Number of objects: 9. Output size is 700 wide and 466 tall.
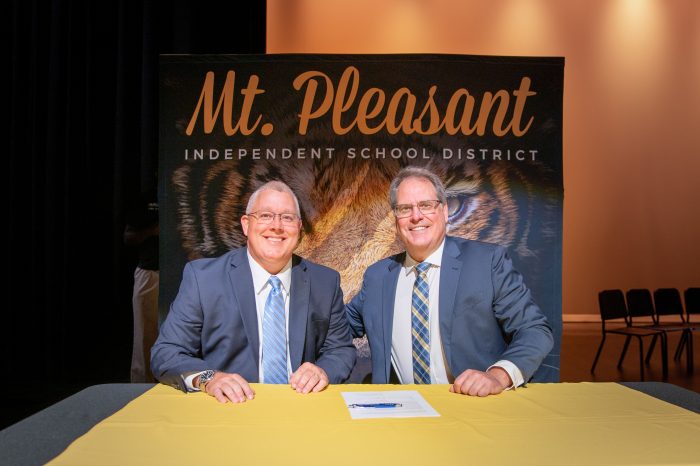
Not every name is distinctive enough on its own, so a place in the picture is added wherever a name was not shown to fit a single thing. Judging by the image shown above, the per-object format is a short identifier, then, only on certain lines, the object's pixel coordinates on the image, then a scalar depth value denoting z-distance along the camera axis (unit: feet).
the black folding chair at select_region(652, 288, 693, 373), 21.03
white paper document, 5.07
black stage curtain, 14.23
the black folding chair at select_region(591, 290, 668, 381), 17.81
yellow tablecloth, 4.05
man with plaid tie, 8.00
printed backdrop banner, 8.50
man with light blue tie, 7.87
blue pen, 5.31
